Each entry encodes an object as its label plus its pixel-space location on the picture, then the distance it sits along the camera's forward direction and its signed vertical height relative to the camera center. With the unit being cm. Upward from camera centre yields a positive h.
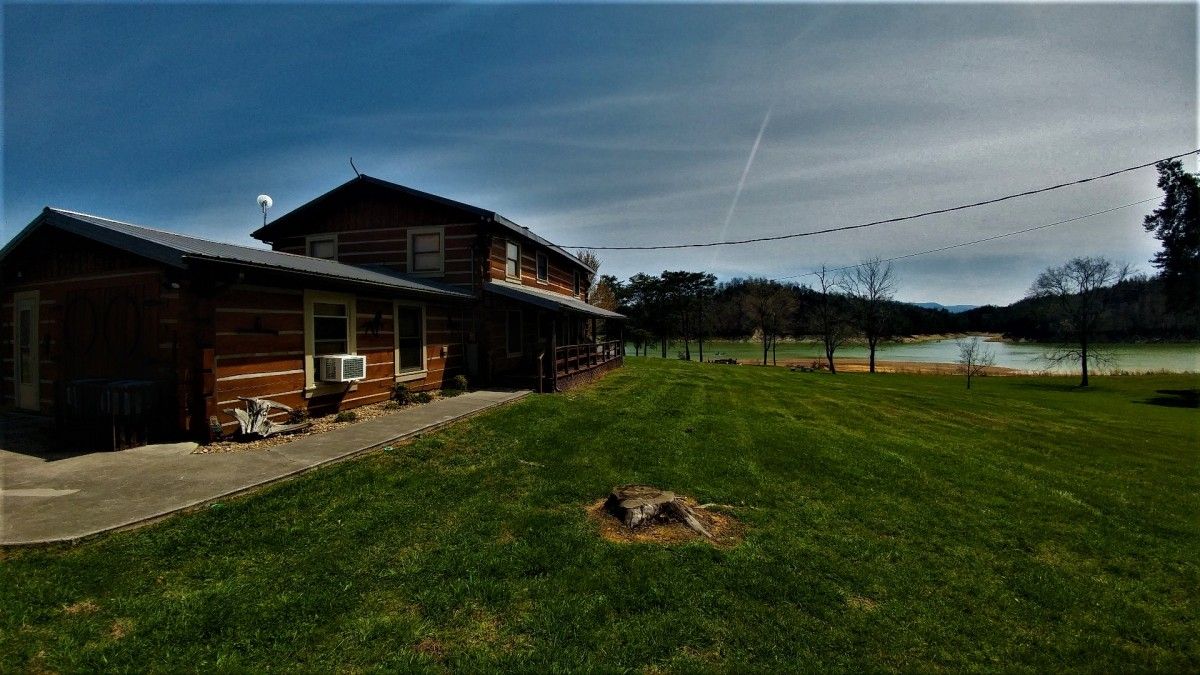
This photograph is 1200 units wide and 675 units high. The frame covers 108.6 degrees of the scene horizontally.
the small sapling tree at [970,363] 3281 -260
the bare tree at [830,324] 4184 +113
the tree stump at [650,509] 490 -203
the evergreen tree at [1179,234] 2745 +662
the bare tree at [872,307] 4084 +271
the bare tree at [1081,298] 3022 +273
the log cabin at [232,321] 726 +35
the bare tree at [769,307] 4662 +328
